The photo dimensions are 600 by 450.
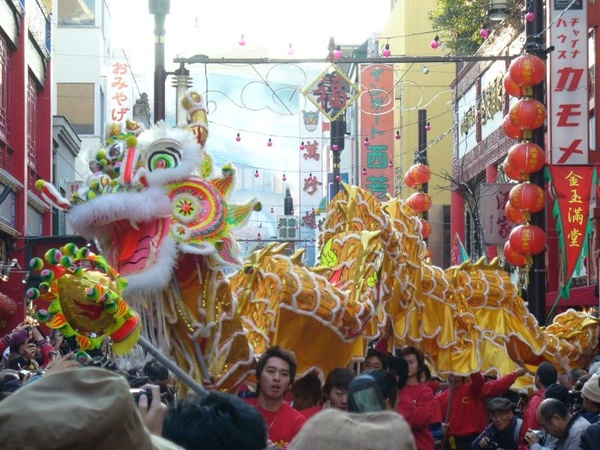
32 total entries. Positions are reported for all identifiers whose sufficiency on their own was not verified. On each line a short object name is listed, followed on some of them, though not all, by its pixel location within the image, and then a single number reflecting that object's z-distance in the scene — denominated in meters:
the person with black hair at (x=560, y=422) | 6.57
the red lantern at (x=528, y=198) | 14.18
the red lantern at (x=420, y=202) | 22.25
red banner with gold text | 16.44
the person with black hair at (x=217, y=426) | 3.47
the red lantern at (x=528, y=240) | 14.13
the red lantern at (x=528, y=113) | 14.02
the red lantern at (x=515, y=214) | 14.59
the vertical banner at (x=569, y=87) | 18.02
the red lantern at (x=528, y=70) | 13.88
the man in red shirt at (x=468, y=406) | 10.01
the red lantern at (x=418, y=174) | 22.32
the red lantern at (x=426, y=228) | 18.73
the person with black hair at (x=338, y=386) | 7.57
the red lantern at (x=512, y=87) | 14.33
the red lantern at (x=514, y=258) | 14.85
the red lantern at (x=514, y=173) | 14.41
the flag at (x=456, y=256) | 24.32
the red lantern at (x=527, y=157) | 14.19
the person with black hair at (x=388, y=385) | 6.77
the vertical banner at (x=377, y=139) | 39.97
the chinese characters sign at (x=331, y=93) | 24.53
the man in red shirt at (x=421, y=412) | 8.19
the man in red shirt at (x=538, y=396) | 8.62
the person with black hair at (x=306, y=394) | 8.23
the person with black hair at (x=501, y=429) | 8.68
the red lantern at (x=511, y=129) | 14.44
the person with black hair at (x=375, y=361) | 8.83
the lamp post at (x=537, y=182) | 13.80
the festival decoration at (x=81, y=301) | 6.34
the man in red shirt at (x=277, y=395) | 6.19
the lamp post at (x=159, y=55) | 16.20
